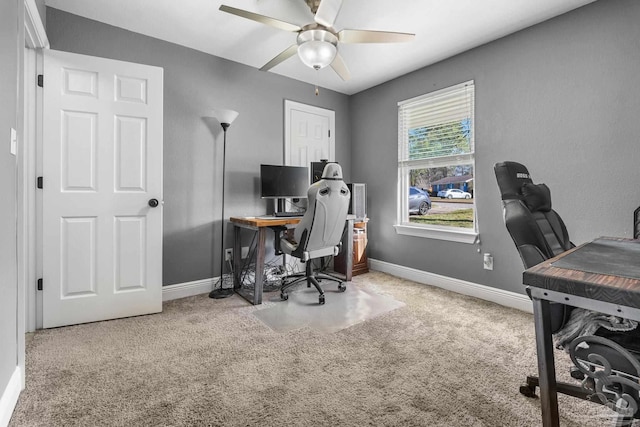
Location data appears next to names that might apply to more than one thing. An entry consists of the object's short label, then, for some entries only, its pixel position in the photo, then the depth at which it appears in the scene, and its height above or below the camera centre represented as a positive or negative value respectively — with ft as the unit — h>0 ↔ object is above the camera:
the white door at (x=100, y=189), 7.44 +0.63
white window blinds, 10.17 +3.03
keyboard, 10.62 +0.00
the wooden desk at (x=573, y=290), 2.60 -0.67
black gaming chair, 3.02 -1.26
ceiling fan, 6.86 +4.10
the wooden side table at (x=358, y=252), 12.44 -1.54
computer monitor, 10.93 +1.16
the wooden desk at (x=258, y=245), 9.14 -1.03
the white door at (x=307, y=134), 12.27 +3.27
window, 10.26 +1.73
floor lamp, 9.94 +2.24
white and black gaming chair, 8.77 -0.26
